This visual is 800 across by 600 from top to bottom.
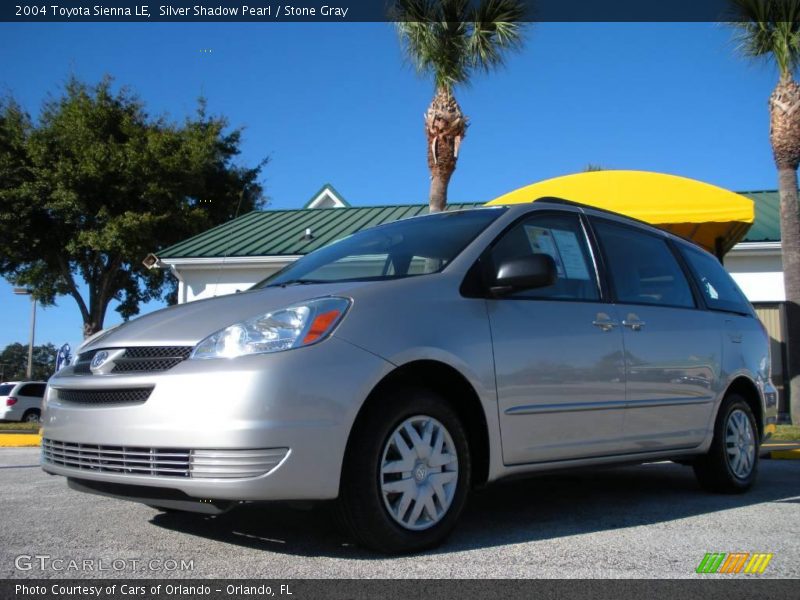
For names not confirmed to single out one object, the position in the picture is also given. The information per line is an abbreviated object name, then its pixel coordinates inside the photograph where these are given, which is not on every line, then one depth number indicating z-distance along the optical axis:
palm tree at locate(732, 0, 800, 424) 11.70
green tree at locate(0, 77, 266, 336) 25.19
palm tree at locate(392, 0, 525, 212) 12.96
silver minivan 3.20
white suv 26.19
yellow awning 9.43
